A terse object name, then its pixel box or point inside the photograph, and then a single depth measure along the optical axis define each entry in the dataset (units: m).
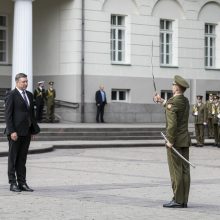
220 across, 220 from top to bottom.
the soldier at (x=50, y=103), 36.62
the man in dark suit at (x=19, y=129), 14.97
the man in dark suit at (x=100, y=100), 37.91
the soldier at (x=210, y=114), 31.76
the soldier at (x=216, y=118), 31.27
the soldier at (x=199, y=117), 31.22
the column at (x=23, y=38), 36.03
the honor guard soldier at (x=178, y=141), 12.93
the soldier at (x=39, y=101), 36.44
